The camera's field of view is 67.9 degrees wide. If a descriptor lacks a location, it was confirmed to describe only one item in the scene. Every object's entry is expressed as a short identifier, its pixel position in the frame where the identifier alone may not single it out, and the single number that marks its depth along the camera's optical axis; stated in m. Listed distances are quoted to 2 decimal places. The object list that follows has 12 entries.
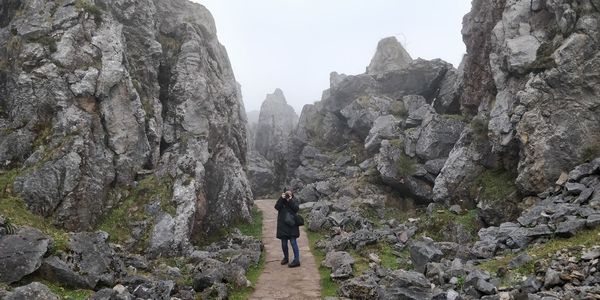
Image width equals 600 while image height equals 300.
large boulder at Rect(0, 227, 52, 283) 13.66
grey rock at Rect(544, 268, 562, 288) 13.02
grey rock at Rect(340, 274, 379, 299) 15.67
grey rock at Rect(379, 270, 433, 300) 13.86
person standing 21.55
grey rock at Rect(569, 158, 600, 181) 22.20
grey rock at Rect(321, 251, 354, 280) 18.94
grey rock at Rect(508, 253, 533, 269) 15.45
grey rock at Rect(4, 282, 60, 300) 11.50
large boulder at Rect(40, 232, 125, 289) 14.68
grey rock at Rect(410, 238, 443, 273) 18.59
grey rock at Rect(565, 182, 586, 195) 21.44
